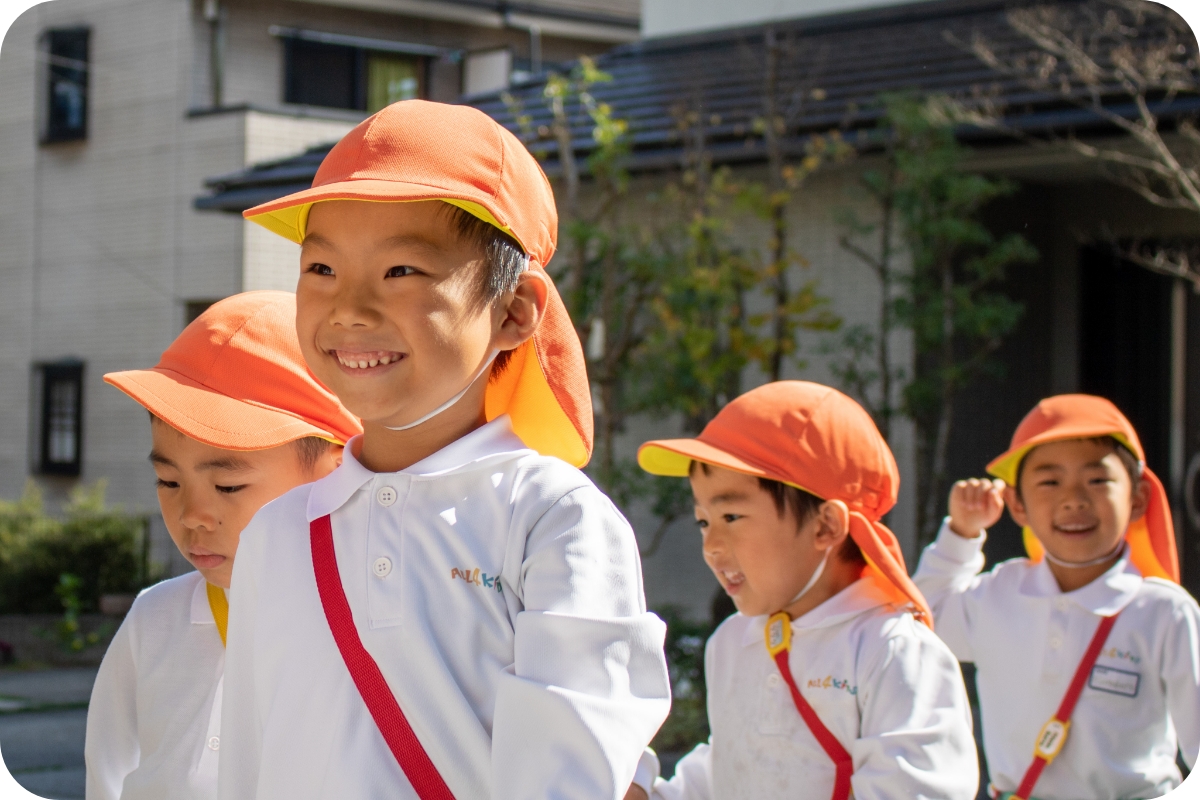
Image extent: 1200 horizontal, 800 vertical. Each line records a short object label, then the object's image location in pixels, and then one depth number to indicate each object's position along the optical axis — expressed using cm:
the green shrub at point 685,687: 625
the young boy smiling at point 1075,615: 335
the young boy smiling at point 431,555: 139
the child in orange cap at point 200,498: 209
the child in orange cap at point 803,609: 250
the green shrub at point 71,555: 1025
